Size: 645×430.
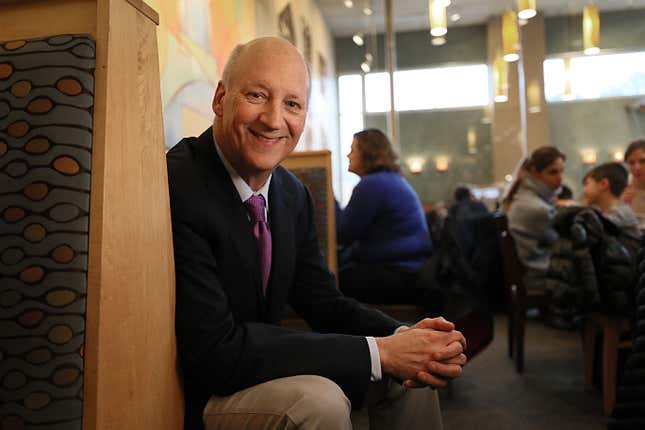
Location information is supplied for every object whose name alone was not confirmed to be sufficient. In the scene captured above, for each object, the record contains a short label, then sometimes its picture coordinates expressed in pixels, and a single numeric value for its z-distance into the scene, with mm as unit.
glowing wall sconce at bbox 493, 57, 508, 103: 9142
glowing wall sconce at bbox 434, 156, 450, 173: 10570
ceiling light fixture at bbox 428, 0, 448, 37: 6219
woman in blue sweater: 2965
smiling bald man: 1060
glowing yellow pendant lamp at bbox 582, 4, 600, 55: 7242
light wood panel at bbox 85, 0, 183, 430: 862
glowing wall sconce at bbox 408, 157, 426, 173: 10539
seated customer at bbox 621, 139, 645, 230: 3422
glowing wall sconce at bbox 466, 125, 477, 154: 10500
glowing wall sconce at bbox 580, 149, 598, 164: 10109
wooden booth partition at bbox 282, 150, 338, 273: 2922
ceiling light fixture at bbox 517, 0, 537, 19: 5750
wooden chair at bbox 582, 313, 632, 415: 2615
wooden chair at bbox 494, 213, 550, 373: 3322
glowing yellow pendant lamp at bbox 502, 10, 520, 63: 6664
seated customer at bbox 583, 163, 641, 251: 3424
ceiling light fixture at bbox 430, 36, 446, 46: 10422
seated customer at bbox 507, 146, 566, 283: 3545
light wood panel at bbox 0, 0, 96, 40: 928
